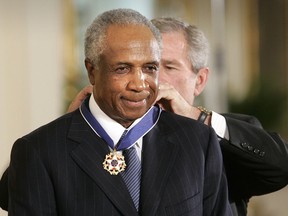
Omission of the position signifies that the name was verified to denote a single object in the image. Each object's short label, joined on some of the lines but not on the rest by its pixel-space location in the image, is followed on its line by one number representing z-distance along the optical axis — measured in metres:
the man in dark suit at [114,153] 3.59
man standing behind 4.04
